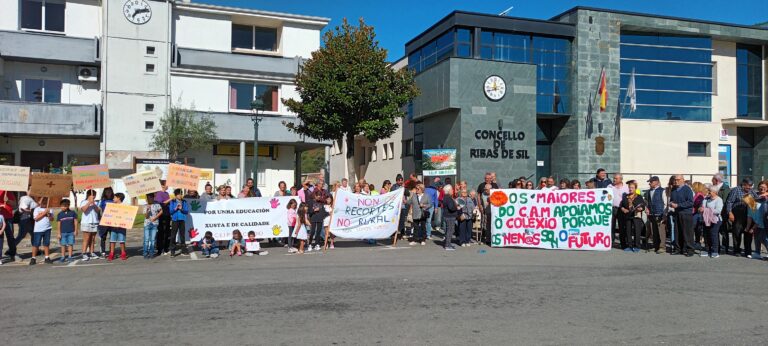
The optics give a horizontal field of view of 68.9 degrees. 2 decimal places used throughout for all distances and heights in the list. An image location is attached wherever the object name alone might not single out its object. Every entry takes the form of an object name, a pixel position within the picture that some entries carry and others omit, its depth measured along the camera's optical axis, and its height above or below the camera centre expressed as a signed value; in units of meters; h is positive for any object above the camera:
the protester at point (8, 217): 11.72 -0.82
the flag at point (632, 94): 29.17 +4.70
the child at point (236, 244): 13.23 -1.53
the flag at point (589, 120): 29.55 +3.32
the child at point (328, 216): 14.17 -0.91
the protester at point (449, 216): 13.95 -0.87
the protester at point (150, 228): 12.67 -1.12
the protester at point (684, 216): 12.59 -0.73
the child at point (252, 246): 13.30 -1.59
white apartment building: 26.38 +4.94
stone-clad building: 26.98 +4.69
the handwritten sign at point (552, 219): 13.74 -0.91
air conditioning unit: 27.36 +5.14
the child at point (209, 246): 13.06 -1.56
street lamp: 22.56 +3.02
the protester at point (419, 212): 14.94 -0.82
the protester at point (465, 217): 14.56 -0.92
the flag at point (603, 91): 28.98 +4.76
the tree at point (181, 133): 25.95 +2.17
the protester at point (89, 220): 12.31 -0.92
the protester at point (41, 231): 11.93 -1.14
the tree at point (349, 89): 21.42 +3.53
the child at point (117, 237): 12.52 -1.32
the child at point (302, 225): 13.58 -1.10
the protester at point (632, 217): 13.32 -0.81
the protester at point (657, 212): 13.07 -0.68
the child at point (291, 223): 13.74 -1.05
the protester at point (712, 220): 12.51 -0.81
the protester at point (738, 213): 12.44 -0.65
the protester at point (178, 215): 13.08 -0.85
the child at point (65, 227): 12.05 -1.06
